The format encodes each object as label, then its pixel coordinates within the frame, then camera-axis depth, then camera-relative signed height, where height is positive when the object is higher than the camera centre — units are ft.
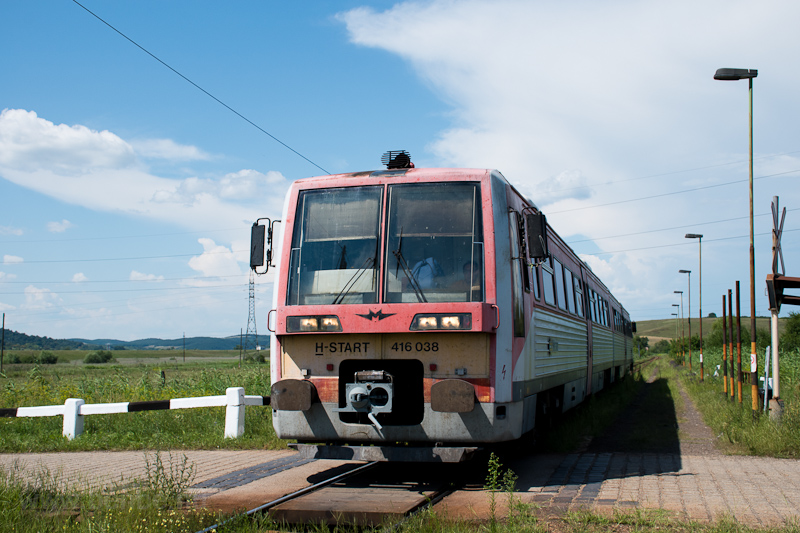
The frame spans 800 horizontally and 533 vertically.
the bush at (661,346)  437.21 -1.95
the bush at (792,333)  175.51 +3.50
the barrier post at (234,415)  37.04 -4.23
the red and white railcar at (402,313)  23.95 +0.75
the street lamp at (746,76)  45.18 +17.93
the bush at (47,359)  338.75 -14.93
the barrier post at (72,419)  39.86 -4.97
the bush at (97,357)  370.49 -15.35
